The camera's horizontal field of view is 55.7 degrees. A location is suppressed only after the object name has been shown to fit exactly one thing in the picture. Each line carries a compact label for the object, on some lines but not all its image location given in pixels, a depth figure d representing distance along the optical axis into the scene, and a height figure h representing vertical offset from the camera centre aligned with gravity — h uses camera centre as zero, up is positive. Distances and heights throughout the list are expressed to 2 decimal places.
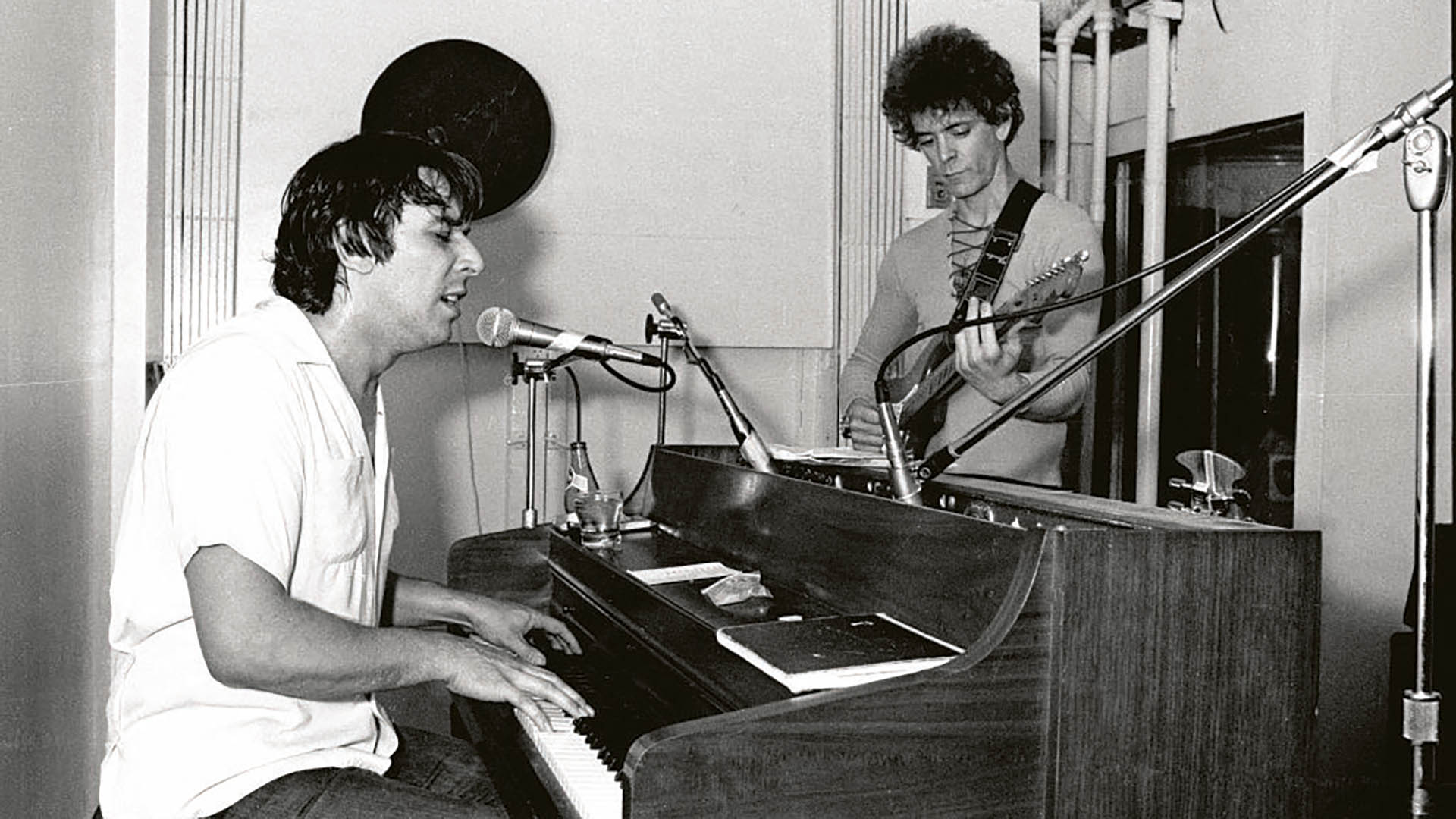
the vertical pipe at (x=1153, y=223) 4.35 +0.53
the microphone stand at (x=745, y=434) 2.59 -0.09
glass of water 2.84 -0.28
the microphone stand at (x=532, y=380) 3.49 +0.00
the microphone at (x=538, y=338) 3.07 +0.10
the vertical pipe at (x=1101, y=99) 4.58 +0.98
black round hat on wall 4.12 +0.82
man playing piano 1.89 -0.26
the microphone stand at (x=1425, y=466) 1.36 -0.07
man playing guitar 3.06 +0.41
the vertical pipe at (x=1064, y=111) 4.68 +0.95
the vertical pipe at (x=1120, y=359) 4.67 +0.10
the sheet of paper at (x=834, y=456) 2.66 -0.14
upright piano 1.45 -0.35
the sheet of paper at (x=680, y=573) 2.35 -0.33
